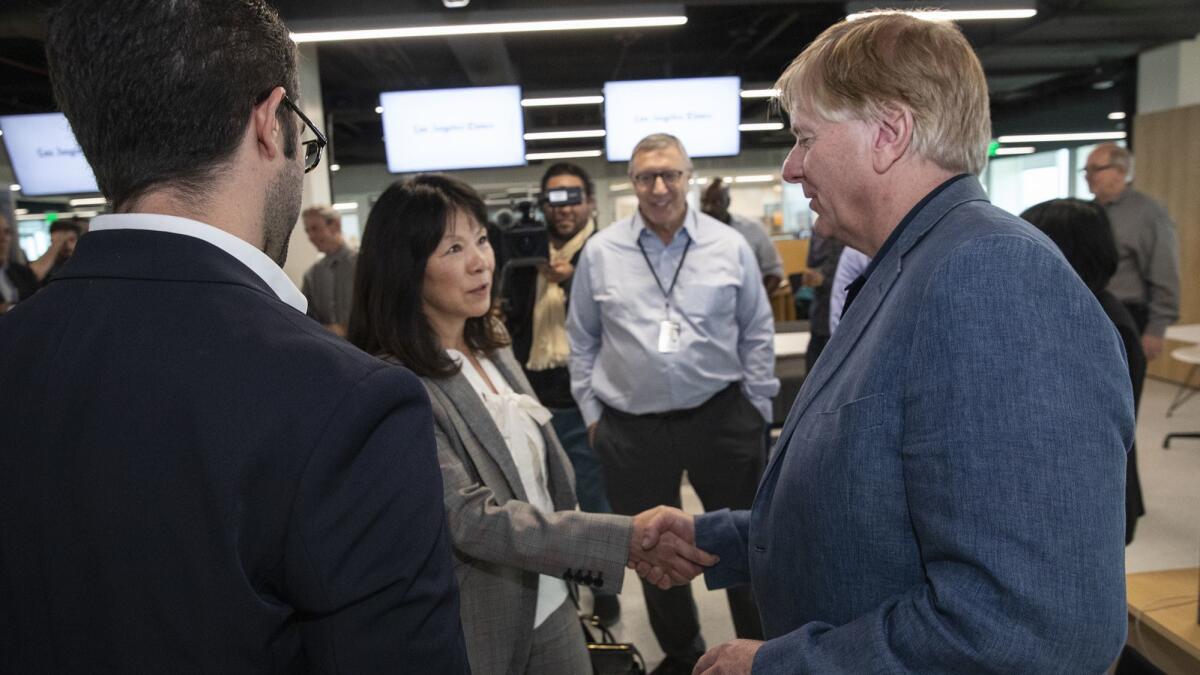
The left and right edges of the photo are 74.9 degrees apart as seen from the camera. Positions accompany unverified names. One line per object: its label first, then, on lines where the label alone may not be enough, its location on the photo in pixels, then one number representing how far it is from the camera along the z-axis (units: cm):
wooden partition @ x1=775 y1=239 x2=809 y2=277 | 1041
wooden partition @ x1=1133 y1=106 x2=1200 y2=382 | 705
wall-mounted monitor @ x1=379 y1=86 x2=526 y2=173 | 561
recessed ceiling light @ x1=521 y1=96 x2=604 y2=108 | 927
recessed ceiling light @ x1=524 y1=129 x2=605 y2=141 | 1254
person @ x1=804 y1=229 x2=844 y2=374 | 434
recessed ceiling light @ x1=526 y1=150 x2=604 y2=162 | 1553
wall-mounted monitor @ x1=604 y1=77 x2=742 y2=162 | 571
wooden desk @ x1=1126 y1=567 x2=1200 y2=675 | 190
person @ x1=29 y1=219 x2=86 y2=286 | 518
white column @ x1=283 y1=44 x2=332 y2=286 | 662
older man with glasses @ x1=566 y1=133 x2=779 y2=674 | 278
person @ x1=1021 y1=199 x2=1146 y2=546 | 239
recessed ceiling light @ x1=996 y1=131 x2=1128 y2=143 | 1305
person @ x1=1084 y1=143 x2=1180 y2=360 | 442
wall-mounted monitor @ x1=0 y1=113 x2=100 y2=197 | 587
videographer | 348
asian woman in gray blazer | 150
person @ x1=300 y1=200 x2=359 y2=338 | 515
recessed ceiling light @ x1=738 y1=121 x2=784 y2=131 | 1133
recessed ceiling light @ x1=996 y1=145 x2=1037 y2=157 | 1498
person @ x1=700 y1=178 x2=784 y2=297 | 484
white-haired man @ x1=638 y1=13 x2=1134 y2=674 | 80
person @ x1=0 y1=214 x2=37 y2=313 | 477
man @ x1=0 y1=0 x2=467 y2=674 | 67
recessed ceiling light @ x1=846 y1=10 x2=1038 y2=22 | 522
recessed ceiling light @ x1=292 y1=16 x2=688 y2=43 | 548
